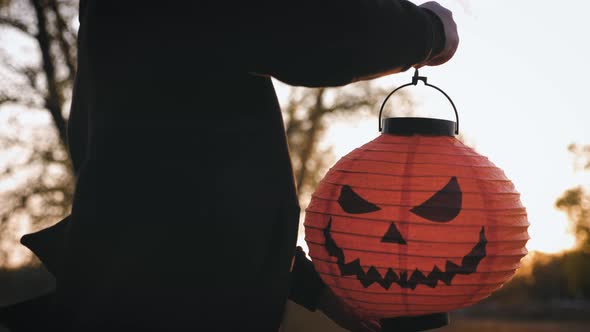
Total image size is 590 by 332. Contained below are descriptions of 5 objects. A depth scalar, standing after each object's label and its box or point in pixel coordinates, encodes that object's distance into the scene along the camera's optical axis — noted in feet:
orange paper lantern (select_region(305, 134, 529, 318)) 5.54
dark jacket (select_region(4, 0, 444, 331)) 4.69
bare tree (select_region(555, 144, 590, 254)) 57.67
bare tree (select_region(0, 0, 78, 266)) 26.32
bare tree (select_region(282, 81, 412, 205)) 31.50
